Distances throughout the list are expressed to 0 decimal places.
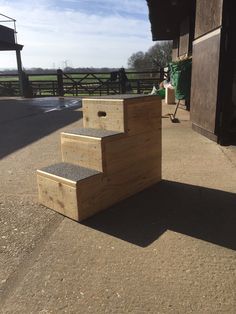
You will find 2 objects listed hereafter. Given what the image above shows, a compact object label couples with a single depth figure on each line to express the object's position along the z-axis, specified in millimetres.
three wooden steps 2392
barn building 4026
